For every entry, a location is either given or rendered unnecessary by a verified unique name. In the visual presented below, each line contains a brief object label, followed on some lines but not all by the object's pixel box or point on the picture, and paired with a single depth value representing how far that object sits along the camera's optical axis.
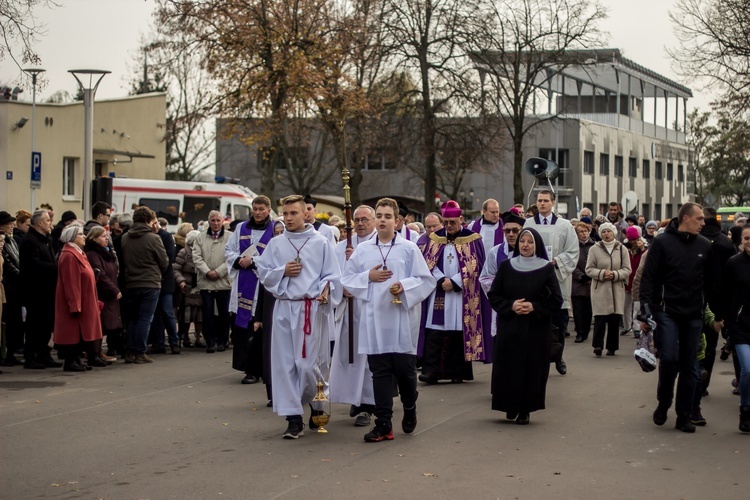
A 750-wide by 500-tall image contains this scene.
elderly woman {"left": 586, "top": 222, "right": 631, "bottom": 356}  16.22
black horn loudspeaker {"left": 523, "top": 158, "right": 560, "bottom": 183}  23.53
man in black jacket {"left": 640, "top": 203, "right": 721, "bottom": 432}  9.69
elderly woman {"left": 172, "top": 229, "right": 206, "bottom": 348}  16.95
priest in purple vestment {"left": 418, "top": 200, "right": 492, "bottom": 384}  12.95
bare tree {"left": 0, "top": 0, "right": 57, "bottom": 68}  16.33
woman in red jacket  13.98
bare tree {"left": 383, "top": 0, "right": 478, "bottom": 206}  38.47
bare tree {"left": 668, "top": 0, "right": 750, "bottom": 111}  30.78
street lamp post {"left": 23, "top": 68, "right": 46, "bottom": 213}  34.75
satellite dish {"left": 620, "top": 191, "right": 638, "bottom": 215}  32.74
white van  30.20
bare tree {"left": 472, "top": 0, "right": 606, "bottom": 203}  39.16
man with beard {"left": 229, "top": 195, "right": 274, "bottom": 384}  12.83
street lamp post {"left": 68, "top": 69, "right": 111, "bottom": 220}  22.11
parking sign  24.74
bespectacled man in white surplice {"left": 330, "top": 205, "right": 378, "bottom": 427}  10.14
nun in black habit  10.14
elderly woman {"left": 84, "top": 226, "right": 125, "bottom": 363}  14.60
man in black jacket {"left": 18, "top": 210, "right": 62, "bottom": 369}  14.51
